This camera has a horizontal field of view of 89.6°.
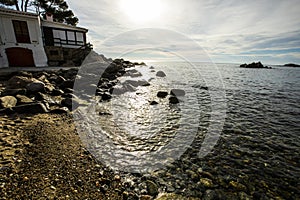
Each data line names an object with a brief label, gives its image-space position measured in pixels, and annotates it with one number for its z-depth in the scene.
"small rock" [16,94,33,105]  7.36
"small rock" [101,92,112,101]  11.93
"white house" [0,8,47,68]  18.88
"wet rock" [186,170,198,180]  4.38
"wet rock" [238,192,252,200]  3.80
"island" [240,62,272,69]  105.25
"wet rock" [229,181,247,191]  4.08
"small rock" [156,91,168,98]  14.27
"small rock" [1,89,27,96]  8.01
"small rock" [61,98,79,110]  8.79
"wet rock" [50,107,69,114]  7.60
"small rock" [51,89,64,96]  10.28
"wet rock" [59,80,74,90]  12.23
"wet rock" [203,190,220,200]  3.74
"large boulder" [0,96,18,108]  6.72
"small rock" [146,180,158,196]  3.74
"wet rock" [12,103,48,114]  6.74
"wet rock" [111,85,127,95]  14.35
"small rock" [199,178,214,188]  4.13
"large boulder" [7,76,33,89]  9.80
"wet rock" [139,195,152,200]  3.55
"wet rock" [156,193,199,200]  3.63
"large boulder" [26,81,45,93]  9.29
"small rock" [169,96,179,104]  12.22
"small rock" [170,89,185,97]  15.02
